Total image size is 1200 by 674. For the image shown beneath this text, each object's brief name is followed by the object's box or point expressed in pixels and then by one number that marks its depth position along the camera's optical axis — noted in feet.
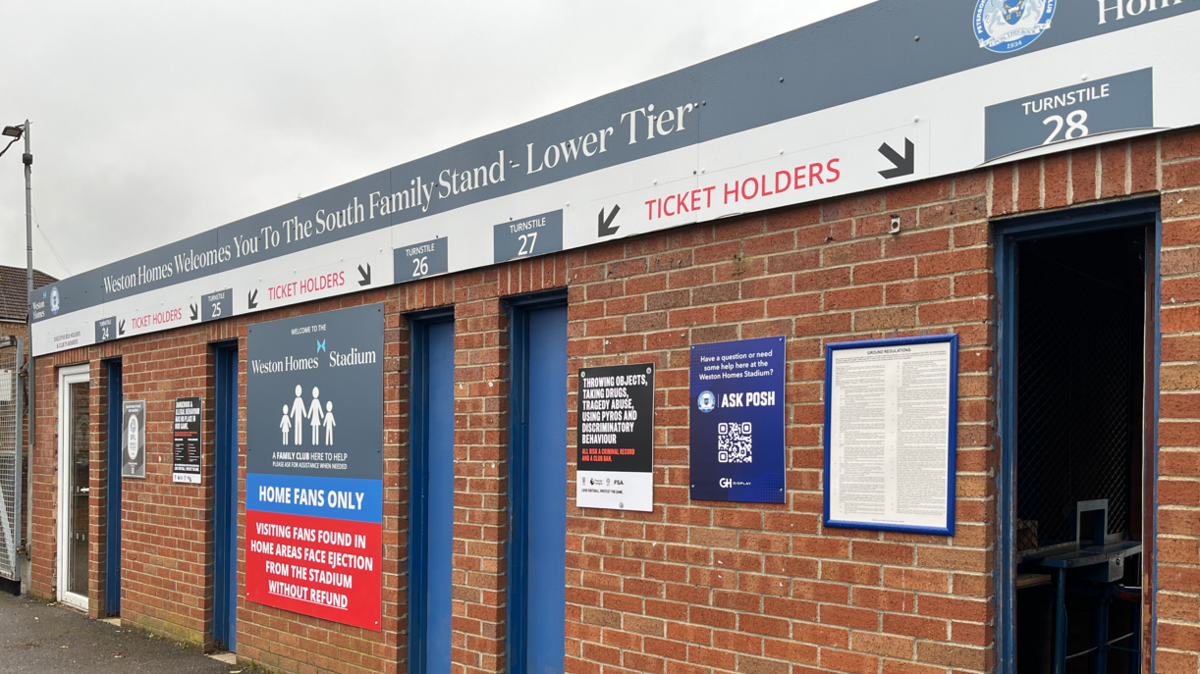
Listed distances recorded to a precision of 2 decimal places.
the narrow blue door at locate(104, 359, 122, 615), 34.09
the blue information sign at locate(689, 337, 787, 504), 14.61
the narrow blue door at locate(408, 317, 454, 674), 21.38
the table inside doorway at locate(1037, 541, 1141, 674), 16.79
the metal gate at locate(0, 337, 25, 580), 38.83
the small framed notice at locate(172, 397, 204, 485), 29.01
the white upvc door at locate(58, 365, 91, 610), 36.01
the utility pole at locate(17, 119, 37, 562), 38.70
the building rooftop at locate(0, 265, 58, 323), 98.23
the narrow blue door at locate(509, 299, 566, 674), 18.95
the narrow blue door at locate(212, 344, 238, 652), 28.68
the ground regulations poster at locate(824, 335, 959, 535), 12.69
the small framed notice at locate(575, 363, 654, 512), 16.58
